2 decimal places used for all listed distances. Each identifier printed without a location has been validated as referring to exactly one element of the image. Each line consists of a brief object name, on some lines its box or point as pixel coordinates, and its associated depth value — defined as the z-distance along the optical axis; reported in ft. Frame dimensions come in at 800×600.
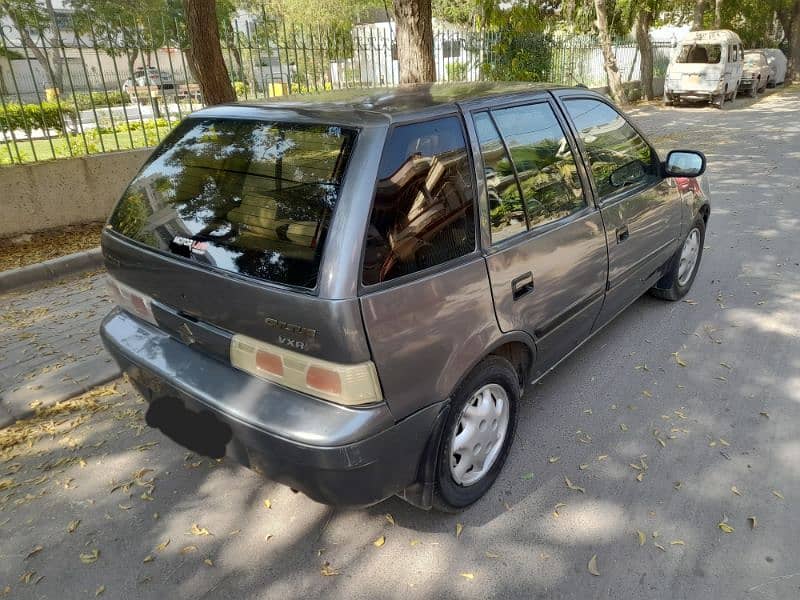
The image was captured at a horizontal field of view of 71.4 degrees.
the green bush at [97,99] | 20.49
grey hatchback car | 6.37
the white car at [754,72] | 69.51
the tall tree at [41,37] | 18.25
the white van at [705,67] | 56.65
